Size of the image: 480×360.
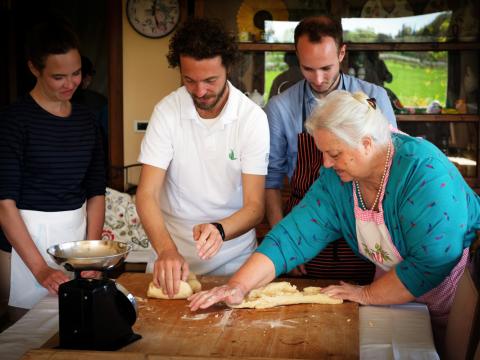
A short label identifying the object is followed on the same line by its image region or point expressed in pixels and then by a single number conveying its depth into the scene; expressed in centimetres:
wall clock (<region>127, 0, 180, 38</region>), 467
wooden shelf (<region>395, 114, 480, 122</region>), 458
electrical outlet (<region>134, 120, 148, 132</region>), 481
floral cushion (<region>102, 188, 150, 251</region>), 454
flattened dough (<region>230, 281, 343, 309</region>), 201
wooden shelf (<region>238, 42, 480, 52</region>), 452
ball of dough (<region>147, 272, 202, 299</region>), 207
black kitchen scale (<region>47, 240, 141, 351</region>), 160
